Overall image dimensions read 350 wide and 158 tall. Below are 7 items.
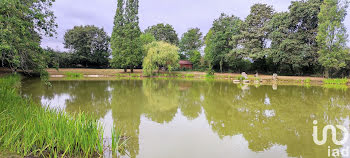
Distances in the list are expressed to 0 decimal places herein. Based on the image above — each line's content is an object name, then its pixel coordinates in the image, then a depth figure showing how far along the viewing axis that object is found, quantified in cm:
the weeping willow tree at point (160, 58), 2612
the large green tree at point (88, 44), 3391
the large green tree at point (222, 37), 3081
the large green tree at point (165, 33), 4438
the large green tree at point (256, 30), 2725
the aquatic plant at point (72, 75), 2528
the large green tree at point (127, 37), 2878
